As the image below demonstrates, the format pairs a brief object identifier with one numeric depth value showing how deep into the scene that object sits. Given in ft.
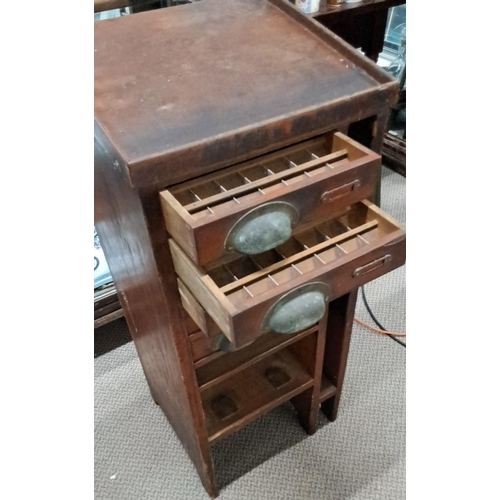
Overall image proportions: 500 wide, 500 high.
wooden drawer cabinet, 2.02
